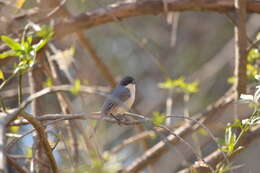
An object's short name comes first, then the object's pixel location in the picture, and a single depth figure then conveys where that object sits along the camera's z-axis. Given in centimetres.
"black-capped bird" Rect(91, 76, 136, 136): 805
